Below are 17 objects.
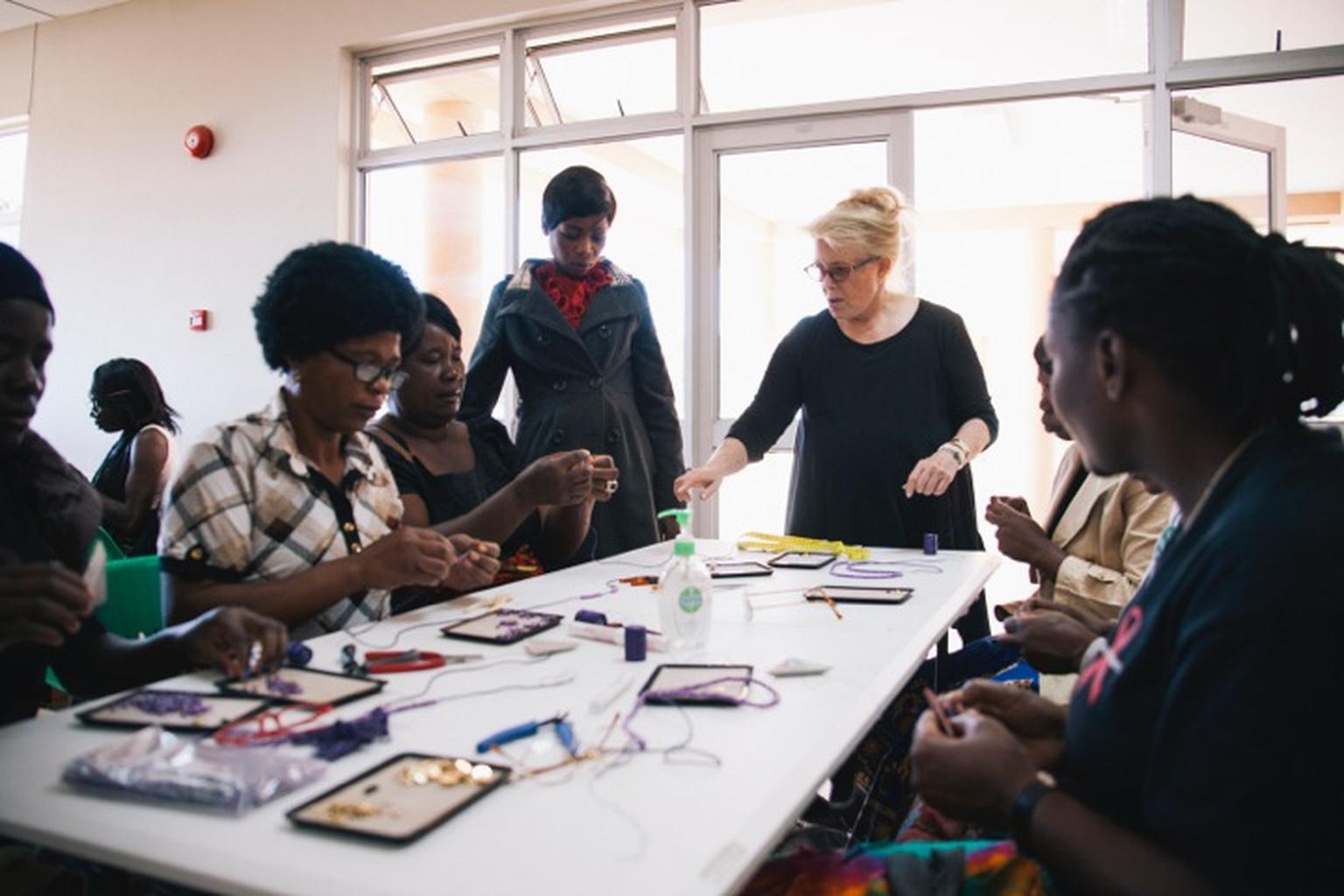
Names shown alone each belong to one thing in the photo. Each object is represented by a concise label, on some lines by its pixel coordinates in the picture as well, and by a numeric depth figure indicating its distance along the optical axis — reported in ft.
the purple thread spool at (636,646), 4.61
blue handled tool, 3.44
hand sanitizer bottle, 4.82
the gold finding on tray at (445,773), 3.09
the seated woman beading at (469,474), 6.77
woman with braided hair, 2.34
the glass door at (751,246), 13.66
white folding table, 2.56
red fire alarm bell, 16.84
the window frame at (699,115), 11.95
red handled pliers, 4.40
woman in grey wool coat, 8.67
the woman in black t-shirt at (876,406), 8.42
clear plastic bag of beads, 2.92
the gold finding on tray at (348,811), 2.80
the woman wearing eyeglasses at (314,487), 4.88
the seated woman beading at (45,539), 4.11
